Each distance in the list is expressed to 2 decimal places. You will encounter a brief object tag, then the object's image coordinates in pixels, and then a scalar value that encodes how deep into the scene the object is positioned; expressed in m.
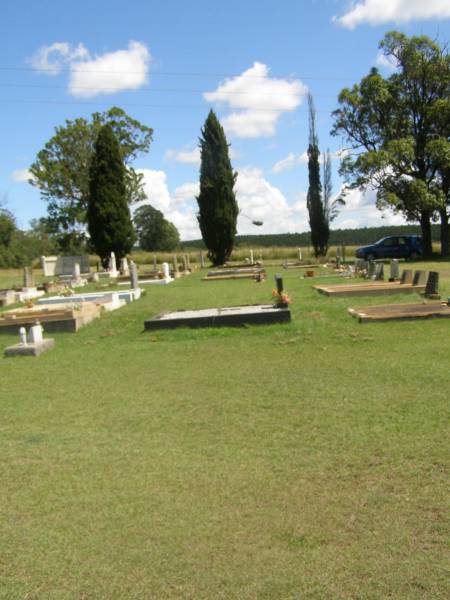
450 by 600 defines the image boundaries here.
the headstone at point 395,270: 16.70
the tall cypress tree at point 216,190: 36.34
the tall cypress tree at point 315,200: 37.03
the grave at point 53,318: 11.88
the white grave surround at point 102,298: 16.25
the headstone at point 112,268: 30.93
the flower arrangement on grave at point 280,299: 11.45
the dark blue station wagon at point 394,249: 33.22
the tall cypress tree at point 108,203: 35.66
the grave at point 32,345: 9.41
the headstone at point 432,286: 12.95
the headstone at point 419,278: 14.64
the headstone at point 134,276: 19.50
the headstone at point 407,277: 15.08
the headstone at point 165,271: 25.50
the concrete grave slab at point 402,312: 10.16
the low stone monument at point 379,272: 18.08
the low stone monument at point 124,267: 32.69
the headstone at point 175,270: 28.74
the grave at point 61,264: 38.16
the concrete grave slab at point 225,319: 10.73
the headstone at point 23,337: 9.51
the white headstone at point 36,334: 9.84
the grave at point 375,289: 14.26
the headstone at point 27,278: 23.28
